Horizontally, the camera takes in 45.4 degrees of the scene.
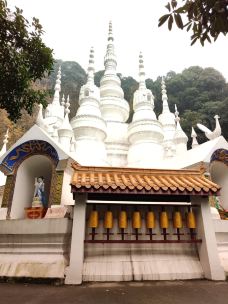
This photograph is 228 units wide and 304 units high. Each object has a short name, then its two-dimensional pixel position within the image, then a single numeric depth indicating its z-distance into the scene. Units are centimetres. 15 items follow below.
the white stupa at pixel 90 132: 1630
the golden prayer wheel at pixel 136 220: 734
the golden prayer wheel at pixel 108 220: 729
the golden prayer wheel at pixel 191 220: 758
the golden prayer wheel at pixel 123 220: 731
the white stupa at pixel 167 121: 2470
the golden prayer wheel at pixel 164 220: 751
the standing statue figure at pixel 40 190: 1011
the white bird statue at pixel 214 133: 1258
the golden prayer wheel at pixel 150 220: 744
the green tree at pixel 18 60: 655
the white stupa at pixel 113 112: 1905
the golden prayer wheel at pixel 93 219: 725
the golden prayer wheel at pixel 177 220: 756
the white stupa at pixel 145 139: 1748
